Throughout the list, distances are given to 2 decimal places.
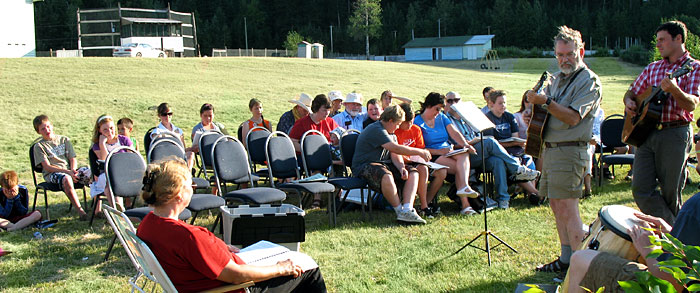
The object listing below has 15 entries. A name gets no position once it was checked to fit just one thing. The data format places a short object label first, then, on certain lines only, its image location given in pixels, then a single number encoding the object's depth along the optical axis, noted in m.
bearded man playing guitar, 4.28
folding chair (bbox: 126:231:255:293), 2.98
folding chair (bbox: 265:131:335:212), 7.46
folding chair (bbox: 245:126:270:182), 8.23
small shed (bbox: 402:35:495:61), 71.25
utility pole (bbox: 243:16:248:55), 84.56
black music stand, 5.02
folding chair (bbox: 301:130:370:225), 7.65
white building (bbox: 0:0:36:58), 40.47
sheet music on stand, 5.22
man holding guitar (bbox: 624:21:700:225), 4.62
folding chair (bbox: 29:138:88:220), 7.12
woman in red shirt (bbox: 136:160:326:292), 3.03
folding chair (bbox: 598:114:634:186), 9.05
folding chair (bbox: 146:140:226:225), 6.68
